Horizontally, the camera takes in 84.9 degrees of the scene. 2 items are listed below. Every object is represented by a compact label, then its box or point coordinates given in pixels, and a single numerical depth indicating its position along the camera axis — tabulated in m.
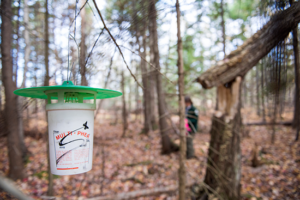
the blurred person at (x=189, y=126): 4.71
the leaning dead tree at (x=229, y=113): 2.57
